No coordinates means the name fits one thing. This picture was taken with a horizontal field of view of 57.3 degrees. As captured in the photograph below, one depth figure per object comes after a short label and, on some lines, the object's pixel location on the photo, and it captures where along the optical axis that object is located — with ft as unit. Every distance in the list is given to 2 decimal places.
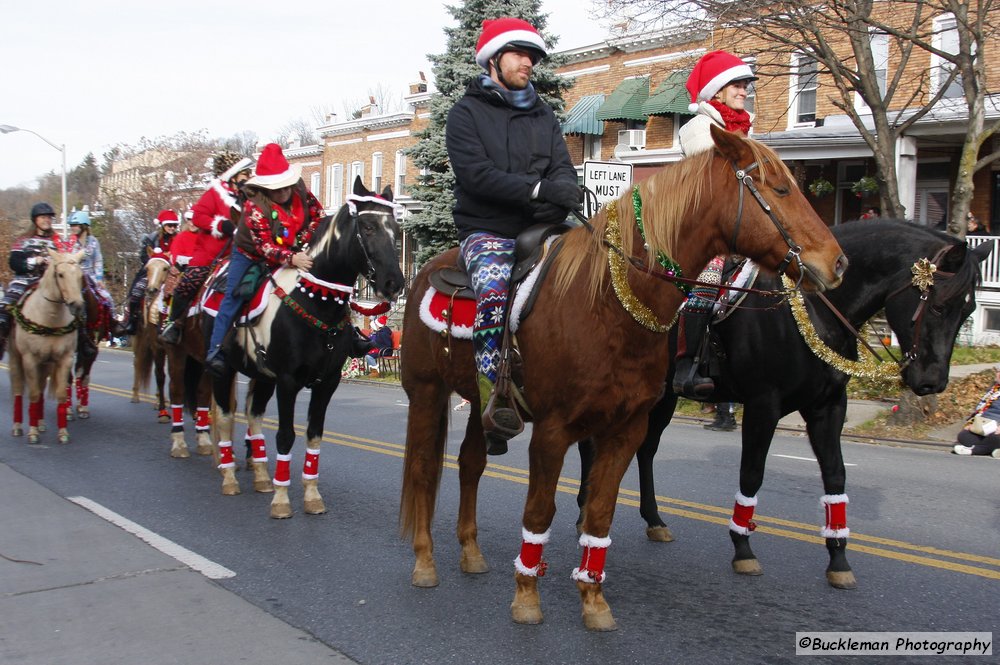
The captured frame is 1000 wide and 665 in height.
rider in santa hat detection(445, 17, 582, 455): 16.96
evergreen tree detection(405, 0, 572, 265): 86.53
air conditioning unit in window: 97.56
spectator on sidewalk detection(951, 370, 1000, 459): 35.91
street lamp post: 132.57
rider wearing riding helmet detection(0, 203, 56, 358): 38.29
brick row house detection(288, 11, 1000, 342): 67.10
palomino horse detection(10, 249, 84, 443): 36.99
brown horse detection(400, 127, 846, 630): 14.88
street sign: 45.06
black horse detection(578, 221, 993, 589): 18.53
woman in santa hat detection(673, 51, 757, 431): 19.84
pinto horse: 24.58
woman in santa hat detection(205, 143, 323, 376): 26.89
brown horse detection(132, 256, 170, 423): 41.55
